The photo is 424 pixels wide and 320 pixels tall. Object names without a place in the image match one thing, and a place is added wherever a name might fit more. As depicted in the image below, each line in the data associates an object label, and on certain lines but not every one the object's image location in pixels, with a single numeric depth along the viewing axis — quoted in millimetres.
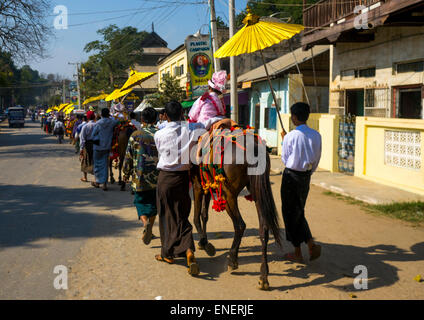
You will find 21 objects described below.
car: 51594
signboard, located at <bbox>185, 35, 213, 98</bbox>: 16844
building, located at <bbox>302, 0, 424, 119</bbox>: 10820
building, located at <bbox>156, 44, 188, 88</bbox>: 35044
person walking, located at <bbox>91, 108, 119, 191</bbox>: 10203
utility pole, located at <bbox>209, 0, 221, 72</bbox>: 14528
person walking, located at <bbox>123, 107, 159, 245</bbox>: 5883
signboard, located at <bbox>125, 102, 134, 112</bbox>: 36844
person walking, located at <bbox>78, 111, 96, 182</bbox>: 10680
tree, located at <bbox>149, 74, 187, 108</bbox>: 28281
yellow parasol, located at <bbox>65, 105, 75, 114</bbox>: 38922
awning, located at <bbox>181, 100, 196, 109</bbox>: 23016
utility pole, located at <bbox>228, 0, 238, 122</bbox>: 13099
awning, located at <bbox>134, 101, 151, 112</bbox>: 28012
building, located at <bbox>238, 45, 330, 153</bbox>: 18750
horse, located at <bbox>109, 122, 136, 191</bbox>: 10352
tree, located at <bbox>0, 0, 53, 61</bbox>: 25078
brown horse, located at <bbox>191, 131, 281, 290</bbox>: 4566
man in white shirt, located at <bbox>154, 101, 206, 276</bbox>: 5078
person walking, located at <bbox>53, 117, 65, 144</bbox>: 27016
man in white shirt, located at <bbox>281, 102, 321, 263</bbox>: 4996
